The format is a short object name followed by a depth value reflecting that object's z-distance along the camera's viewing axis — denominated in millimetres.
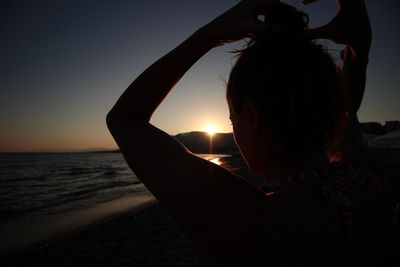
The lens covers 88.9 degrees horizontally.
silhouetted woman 576
